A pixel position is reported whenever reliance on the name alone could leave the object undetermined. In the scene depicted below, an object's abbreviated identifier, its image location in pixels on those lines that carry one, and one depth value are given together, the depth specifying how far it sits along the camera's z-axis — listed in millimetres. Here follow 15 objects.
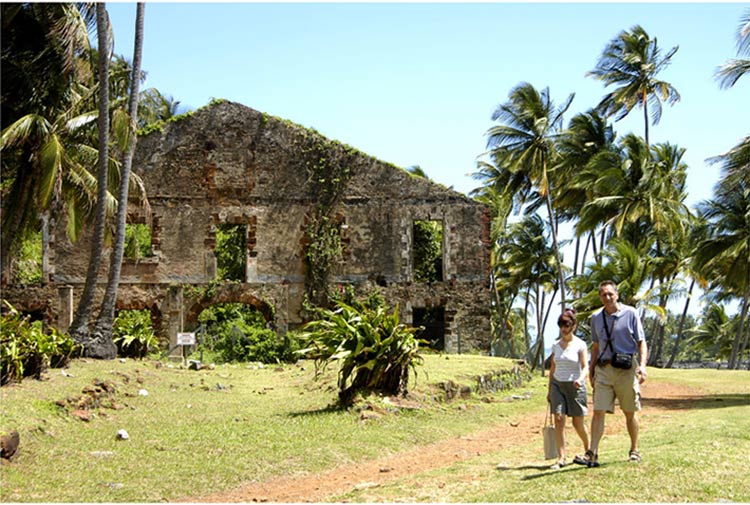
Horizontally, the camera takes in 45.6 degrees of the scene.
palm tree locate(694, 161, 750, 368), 28984
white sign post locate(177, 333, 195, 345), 21797
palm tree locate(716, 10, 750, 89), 18078
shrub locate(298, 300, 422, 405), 12953
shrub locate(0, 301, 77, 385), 12461
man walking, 7984
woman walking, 8406
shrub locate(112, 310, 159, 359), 21375
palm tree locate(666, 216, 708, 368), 29859
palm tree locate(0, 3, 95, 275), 17891
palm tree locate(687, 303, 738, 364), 48844
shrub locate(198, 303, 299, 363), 25750
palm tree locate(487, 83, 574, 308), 31375
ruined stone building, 28172
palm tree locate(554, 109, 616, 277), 37688
